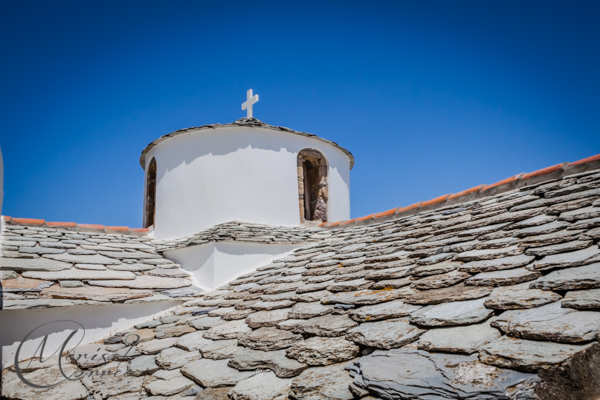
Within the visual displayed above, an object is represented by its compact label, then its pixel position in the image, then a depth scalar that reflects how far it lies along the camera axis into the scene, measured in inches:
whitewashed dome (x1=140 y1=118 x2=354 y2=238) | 266.8
